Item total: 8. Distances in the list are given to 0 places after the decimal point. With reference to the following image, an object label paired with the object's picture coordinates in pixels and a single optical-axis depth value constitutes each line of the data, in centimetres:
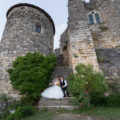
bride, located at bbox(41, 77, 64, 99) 490
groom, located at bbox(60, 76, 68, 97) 541
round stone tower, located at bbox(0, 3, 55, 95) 687
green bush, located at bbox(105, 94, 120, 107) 432
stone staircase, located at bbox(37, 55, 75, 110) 431
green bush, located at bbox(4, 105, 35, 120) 387
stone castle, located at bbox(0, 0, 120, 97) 662
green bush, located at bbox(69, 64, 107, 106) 402
